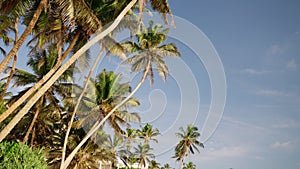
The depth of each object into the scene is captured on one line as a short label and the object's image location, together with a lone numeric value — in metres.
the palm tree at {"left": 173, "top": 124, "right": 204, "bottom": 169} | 59.51
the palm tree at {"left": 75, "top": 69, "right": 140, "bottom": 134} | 24.92
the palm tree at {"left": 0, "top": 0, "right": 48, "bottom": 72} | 12.00
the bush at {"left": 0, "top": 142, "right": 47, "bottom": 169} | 9.66
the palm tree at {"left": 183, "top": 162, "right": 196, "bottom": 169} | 83.09
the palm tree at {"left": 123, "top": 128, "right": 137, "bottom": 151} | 51.70
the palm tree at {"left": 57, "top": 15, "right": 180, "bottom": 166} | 26.56
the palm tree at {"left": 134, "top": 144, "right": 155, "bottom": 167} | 58.34
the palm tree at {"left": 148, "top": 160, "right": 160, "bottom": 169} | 67.18
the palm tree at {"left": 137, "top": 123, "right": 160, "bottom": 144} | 59.41
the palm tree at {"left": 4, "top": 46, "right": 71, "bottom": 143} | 23.36
